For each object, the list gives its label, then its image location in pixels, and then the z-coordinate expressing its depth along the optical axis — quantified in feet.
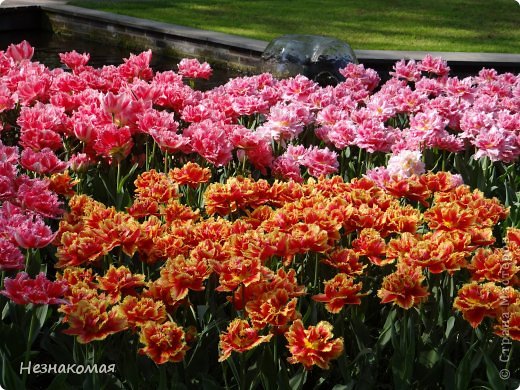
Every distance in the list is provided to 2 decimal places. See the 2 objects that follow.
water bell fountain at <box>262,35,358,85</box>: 19.69
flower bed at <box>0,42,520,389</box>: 7.55
